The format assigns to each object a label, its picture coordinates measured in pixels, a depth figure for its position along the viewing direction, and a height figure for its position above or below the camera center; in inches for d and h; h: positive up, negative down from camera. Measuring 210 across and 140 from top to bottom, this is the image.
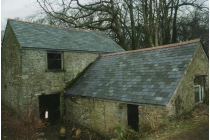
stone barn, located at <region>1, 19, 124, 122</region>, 427.5 +20.2
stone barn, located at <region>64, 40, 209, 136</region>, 299.8 -38.0
